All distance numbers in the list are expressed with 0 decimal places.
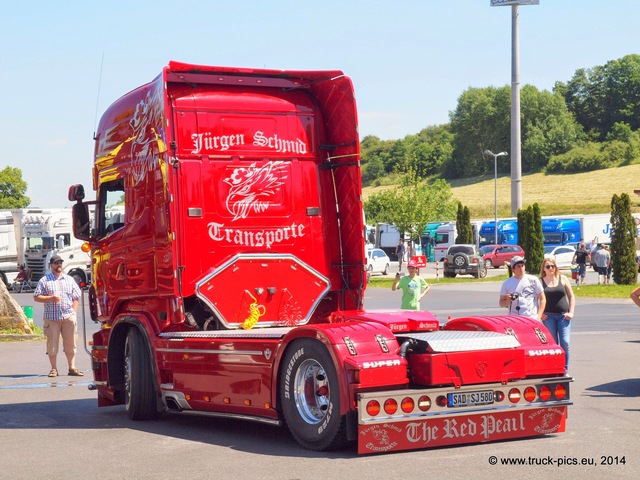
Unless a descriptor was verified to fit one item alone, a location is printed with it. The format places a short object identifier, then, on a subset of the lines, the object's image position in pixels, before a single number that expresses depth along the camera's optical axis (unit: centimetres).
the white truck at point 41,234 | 4944
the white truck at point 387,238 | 8556
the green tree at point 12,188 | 9944
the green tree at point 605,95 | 16088
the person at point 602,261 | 4472
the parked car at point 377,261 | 5786
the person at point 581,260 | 4425
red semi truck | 916
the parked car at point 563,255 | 6556
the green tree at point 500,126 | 14838
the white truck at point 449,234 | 7812
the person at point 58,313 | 1669
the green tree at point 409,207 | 7500
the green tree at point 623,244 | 4312
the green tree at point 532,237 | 5241
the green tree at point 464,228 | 7225
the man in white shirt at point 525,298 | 1295
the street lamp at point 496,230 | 7625
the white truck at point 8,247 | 5047
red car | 6656
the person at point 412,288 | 1577
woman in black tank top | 1311
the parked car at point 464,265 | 5494
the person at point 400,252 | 6735
